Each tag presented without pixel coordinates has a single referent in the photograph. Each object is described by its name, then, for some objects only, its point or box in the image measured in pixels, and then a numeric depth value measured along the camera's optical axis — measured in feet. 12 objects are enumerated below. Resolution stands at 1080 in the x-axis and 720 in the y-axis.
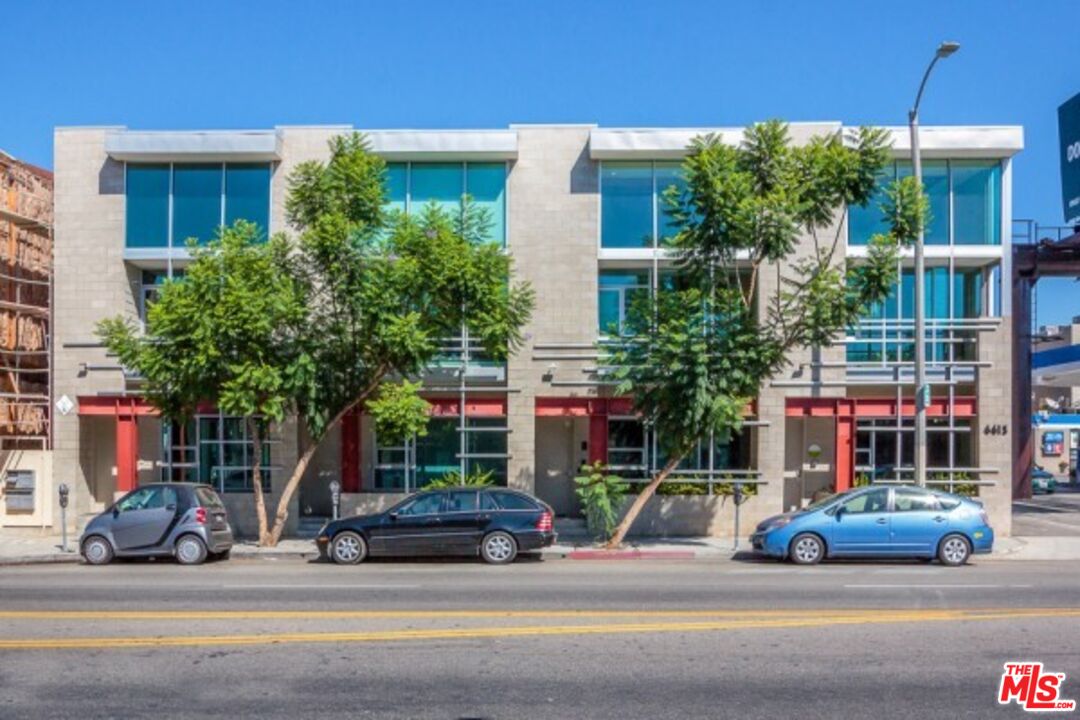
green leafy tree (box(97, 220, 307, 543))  63.77
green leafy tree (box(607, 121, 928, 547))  63.16
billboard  122.01
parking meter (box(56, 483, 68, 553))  67.15
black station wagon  61.41
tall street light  68.59
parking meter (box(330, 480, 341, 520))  71.92
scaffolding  82.23
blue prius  60.59
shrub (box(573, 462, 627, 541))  68.90
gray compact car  61.31
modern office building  76.89
